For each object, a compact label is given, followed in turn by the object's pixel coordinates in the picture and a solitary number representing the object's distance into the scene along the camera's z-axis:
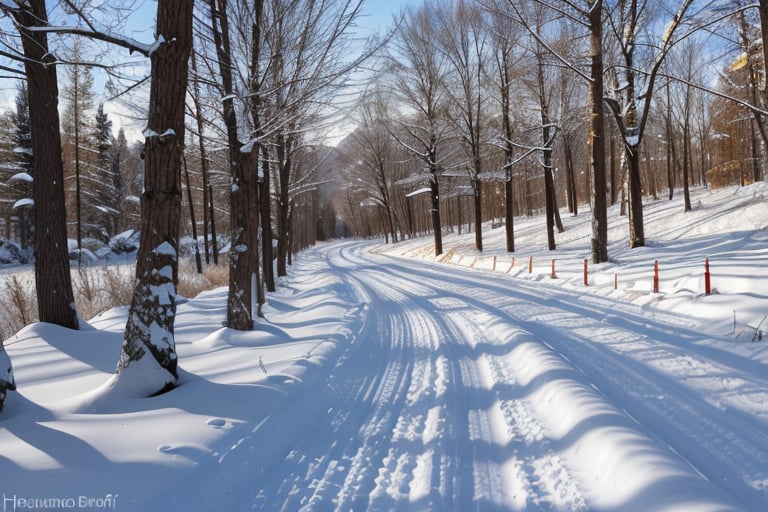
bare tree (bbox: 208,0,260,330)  7.92
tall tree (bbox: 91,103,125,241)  35.81
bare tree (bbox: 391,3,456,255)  22.56
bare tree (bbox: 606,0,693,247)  14.25
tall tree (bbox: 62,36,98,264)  21.77
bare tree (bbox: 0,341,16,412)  3.57
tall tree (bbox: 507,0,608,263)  12.45
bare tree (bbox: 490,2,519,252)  19.23
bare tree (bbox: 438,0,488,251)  20.67
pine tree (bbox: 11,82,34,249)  30.69
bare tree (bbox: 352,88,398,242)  32.80
